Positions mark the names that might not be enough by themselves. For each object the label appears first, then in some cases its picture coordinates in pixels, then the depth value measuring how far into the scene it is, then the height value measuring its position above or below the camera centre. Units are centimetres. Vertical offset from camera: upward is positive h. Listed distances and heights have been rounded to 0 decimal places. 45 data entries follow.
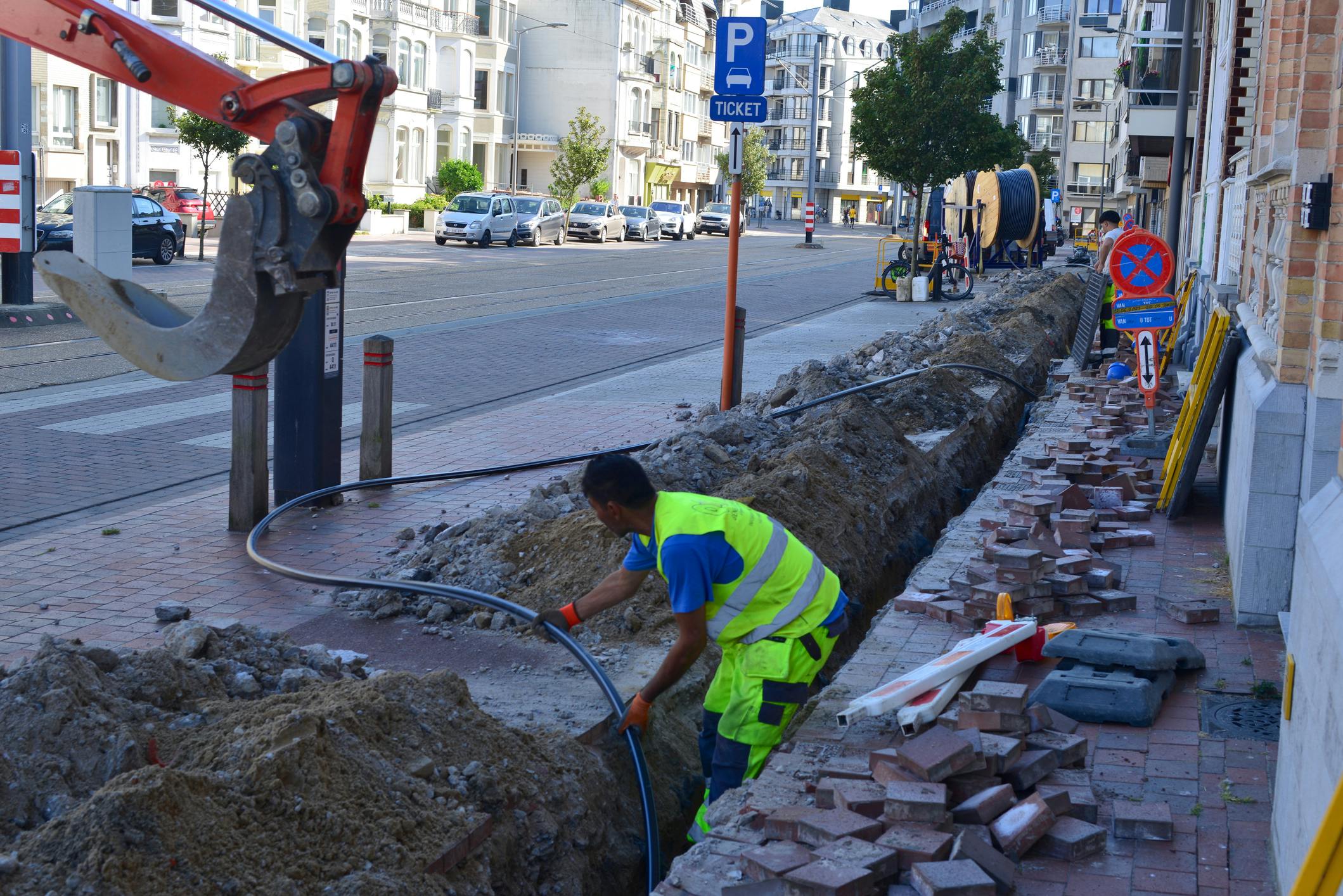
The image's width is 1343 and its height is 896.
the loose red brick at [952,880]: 375 -166
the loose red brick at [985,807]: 422 -165
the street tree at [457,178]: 5725 +245
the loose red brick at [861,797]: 422 -164
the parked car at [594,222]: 5231 +83
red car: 3781 +72
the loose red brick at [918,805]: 412 -161
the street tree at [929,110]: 3391 +359
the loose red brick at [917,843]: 394 -166
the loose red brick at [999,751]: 447 -157
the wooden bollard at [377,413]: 919 -118
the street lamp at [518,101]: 6981 +739
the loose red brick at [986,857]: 389 -167
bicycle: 3042 -36
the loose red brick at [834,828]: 404 -166
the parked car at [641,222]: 5672 +95
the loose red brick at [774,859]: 385 -170
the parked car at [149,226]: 2847 -7
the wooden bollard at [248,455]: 808 -132
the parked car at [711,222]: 6750 +129
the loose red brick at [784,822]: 416 -169
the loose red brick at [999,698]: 477 -148
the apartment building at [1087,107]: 8231 +960
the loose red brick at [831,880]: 371 -166
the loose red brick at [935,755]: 429 -153
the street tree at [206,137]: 3541 +229
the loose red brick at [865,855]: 388 -167
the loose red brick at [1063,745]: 477 -164
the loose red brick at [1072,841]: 416 -171
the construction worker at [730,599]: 454 -119
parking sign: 1134 +155
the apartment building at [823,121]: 12812 +1224
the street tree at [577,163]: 6178 +356
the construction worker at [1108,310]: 1700 -53
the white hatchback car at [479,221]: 4381 +57
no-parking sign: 1107 +1
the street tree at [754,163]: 9131 +609
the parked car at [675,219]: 5978 +125
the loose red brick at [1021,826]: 412 -167
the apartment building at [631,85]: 7975 +964
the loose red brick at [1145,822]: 429 -169
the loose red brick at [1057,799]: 434 -165
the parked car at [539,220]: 4712 +73
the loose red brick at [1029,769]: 451 -163
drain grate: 526 -171
